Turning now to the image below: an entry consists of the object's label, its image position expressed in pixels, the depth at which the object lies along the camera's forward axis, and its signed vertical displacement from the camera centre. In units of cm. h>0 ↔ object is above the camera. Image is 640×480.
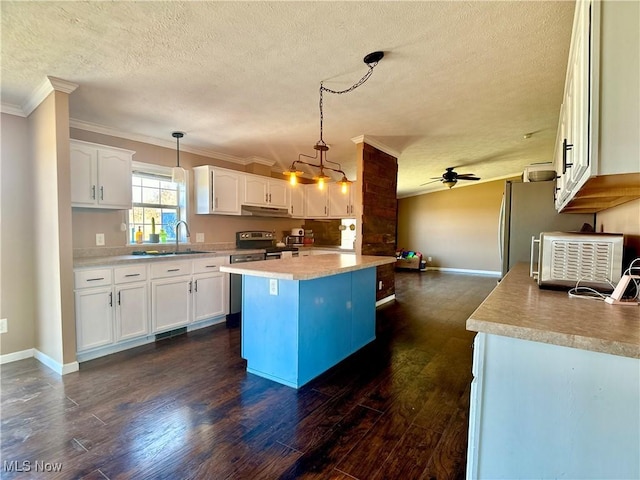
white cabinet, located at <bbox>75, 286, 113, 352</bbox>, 274 -84
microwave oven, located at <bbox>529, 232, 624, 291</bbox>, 153 -16
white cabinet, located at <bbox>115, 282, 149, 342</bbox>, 301 -85
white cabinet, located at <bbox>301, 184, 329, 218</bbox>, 553 +46
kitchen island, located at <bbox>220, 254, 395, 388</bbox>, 237 -74
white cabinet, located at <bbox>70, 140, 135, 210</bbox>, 295 +50
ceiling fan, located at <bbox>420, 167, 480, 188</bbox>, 589 +101
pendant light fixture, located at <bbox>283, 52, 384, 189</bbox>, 217 +120
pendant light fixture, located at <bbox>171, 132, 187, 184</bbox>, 371 +63
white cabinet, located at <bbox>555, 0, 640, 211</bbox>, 102 +48
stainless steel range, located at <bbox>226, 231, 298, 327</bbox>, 409 -38
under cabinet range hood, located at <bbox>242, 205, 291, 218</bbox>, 467 +26
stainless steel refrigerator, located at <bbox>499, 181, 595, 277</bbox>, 335 +13
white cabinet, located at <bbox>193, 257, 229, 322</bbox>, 369 -77
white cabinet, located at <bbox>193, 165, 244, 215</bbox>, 421 +51
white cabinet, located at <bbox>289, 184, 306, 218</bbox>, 548 +50
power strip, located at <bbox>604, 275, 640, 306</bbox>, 134 -28
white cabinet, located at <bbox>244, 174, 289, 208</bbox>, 471 +58
